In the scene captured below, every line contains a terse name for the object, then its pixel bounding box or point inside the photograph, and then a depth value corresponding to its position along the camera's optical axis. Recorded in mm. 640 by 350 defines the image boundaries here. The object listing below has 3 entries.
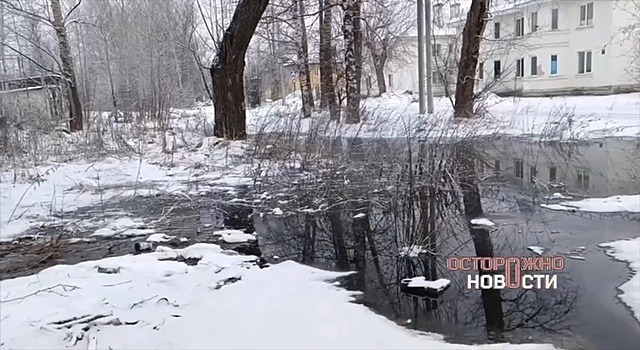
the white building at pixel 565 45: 25000
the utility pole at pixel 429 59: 16750
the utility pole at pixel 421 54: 16328
